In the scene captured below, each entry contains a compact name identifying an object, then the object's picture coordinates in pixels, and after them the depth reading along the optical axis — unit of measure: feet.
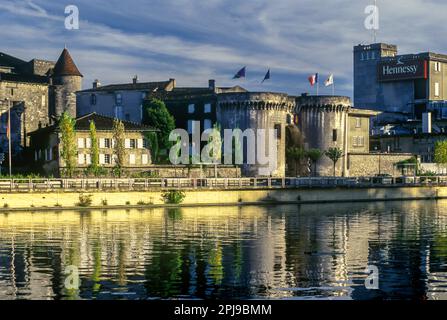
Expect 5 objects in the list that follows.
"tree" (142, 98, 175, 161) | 371.56
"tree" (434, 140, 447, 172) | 414.41
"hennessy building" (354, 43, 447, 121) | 542.16
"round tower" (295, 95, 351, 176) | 391.24
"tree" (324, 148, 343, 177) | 386.77
